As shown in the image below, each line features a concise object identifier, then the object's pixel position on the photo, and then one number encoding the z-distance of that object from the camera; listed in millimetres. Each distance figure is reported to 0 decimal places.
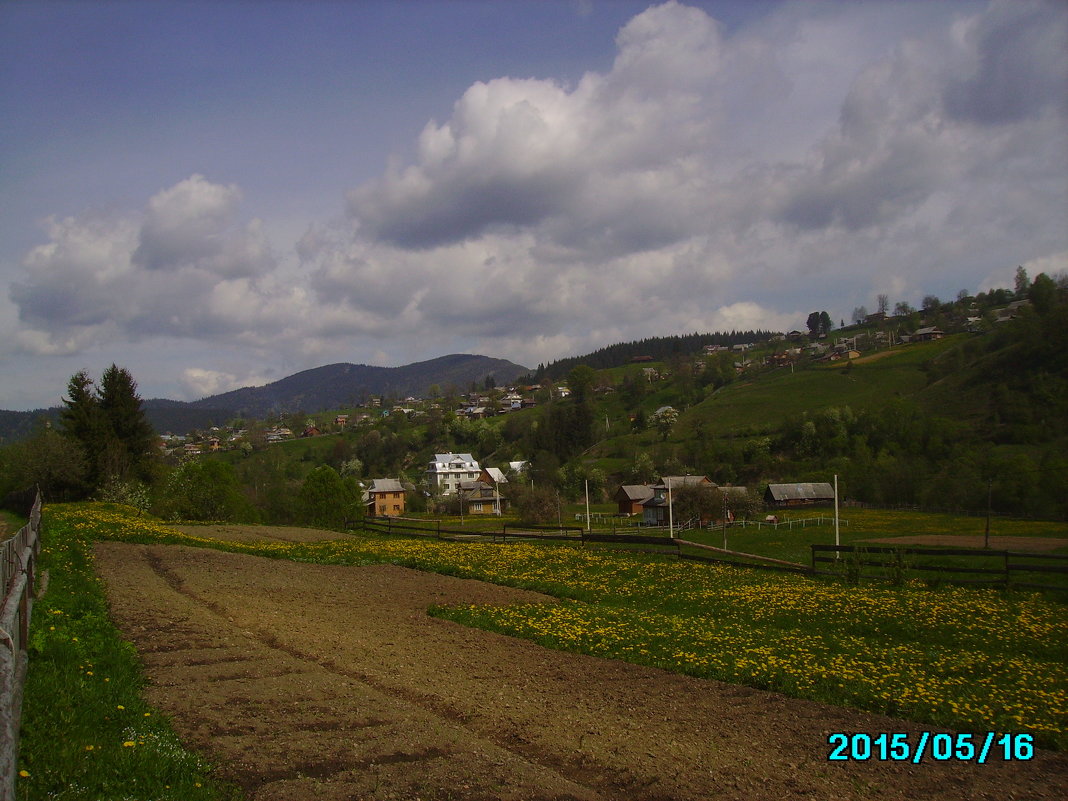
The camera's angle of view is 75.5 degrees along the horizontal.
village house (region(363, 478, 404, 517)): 121500
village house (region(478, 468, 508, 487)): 135800
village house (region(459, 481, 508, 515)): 114000
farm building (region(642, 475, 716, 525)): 78250
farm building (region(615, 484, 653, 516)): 99438
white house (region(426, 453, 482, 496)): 144625
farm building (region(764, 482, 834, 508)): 98438
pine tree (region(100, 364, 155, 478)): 56312
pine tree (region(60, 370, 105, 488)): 54656
